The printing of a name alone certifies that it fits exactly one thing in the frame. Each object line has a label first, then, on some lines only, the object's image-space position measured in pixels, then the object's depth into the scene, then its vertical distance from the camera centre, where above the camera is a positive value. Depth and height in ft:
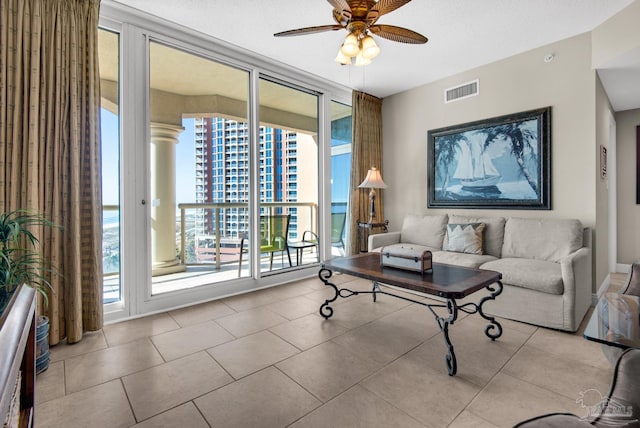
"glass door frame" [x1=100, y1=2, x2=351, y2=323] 9.01 +1.93
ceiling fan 6.95 +4.53
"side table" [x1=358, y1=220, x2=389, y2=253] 15.25 -1.19
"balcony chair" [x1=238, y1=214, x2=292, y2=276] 13.04 -1.04
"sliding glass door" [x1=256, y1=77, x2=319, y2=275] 13.50 +1.70
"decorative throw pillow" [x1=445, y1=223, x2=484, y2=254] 11.26 -1.05
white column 12.86 +0.63
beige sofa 8.11 -1.60
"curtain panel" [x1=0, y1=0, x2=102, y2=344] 6.89 +1.78
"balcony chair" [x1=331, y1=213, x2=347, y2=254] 15.65 -0.87
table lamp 13.61 +1.37
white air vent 12.75 +5.08
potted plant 5.68 -1.00
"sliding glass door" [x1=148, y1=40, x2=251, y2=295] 12.26 +1.65
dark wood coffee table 6.21 -1.57
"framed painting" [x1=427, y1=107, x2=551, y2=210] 11.10 +1.87
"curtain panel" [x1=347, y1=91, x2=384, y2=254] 15.10 +2.99
